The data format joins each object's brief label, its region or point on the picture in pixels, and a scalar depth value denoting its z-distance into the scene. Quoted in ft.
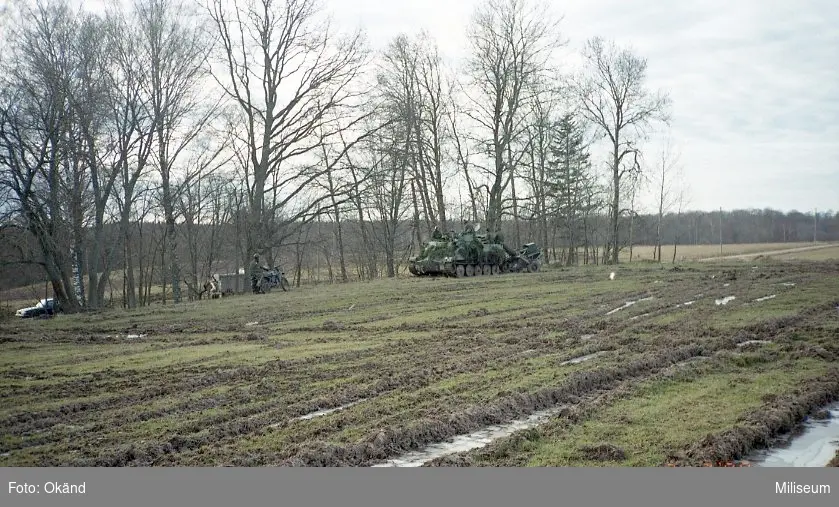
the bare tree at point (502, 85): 143.64
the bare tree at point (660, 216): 174.09
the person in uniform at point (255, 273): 104.22
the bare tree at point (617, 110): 154.20
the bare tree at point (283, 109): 117.50
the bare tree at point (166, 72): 108.88
